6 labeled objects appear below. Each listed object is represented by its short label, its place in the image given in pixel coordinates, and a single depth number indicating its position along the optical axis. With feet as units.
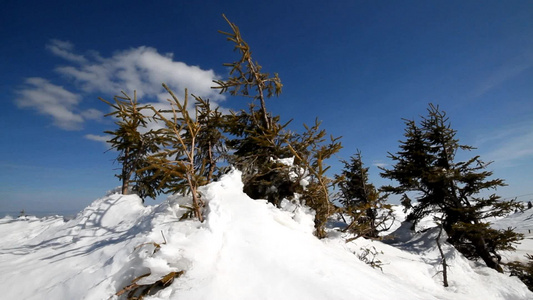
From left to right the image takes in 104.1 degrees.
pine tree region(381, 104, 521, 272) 36.94
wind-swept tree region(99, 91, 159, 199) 32.50
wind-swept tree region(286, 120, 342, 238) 15.11
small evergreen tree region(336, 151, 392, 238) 60.00
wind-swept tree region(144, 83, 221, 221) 10.04
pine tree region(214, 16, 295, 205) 23.99
